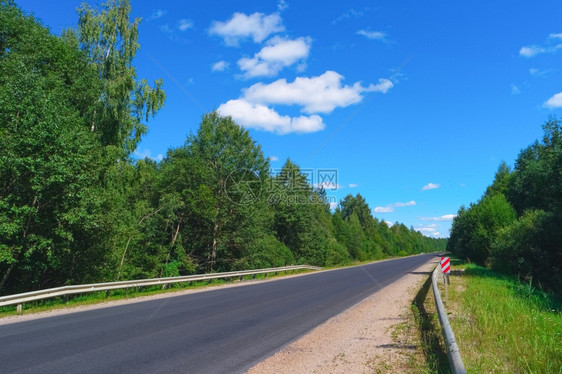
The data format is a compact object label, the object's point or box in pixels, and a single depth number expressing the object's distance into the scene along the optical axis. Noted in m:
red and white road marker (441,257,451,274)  14.16
